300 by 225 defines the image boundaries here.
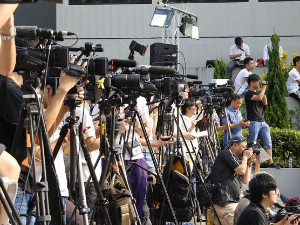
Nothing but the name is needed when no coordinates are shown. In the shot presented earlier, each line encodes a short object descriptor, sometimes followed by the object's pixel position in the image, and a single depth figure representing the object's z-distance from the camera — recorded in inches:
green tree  576.1
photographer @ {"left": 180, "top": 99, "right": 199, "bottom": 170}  382.9
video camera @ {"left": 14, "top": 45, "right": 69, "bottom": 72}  153.5
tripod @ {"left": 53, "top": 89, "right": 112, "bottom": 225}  171.2
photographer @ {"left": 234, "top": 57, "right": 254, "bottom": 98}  570.6
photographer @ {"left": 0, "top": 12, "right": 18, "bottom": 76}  140.5
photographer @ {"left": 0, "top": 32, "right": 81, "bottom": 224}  164.9
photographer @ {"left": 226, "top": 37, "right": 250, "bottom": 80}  663.1
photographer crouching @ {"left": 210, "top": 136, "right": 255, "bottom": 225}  313.9
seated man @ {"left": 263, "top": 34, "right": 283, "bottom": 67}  656.0
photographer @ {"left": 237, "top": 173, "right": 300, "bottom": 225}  240.2
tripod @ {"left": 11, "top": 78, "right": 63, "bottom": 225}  149.0
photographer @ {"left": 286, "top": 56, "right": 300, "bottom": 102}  589.6
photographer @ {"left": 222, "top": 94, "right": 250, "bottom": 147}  471.5
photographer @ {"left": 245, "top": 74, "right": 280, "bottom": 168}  489.1
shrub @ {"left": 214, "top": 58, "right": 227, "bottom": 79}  647.1
